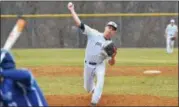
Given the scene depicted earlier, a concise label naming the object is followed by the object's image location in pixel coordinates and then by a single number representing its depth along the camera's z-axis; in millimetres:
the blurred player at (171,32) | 50257
